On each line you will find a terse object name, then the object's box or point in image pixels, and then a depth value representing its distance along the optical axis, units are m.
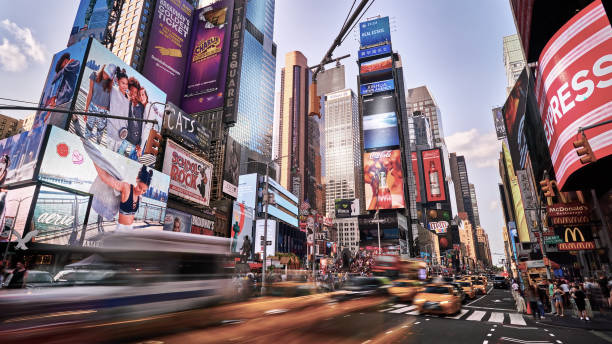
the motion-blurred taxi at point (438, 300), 14.96
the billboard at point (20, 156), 31.57
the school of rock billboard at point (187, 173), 54.75
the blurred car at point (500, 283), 44.47
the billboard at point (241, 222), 82.69
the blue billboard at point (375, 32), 100.81
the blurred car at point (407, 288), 17.12
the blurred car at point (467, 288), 24.08
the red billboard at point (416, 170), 138.12
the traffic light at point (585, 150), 9.18
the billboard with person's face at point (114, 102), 39.06
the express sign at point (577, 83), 14.02
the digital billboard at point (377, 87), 93.59
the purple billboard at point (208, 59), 74.06
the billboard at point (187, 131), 56.88
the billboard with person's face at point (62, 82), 37.34
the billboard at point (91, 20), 63.72
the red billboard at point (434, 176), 110.00
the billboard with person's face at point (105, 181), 32.88
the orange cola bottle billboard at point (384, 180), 83.81
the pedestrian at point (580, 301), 14.13
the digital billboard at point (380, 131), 87.00
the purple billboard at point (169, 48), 68.25
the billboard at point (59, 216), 30.31
